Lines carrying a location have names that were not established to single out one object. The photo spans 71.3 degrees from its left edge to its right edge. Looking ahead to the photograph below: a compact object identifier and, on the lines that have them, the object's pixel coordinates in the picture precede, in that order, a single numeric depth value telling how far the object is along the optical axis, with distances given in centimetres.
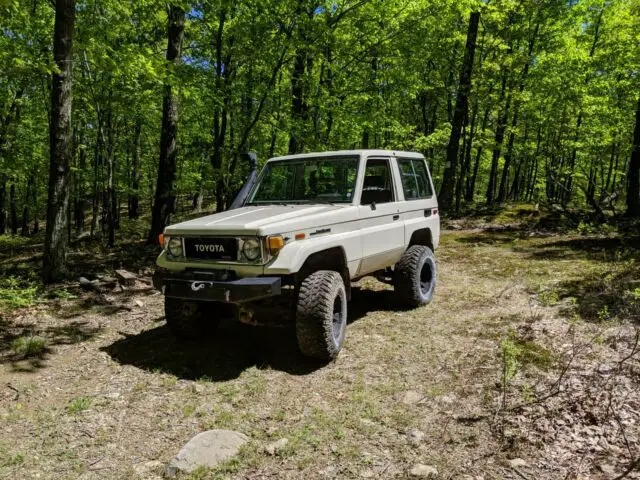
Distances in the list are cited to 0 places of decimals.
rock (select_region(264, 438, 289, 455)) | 330
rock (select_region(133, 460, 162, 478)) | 309
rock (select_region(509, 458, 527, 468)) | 301
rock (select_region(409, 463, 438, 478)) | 297
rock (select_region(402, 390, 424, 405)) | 395
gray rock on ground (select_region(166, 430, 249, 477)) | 311
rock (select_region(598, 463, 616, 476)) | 286
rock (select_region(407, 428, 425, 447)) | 336
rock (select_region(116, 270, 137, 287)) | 800
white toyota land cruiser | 430
